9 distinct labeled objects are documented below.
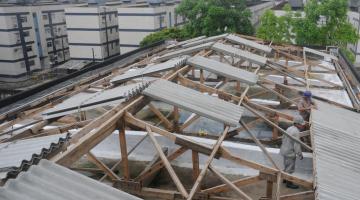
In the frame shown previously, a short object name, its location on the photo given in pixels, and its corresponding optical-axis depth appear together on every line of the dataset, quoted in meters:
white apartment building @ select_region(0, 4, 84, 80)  39.09
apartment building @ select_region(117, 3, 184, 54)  40.16
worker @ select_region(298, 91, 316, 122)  8.26
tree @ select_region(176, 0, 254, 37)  26.34
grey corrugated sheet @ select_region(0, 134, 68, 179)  3.96
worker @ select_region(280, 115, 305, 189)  6.88
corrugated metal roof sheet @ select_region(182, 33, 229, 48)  14.30
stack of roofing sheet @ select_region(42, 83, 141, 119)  6.60
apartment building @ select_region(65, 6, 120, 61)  42.16
